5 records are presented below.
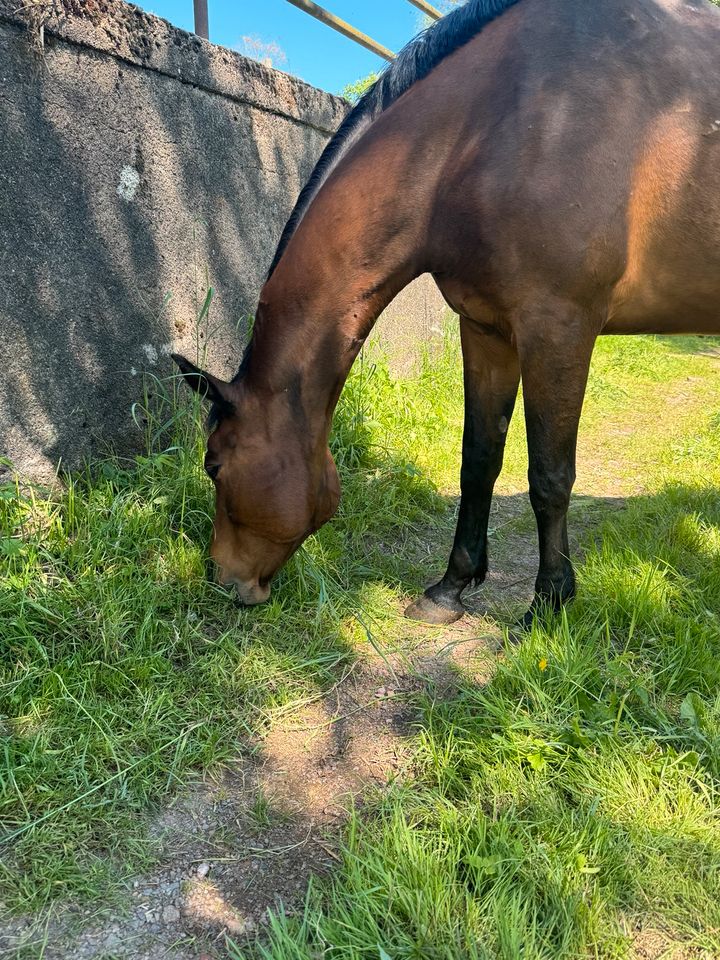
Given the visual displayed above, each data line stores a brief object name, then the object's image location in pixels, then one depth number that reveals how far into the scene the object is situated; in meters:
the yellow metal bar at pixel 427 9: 5.83
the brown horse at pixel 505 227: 2.04
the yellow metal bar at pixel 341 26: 4.32
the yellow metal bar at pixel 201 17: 3.76
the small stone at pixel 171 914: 1.50
